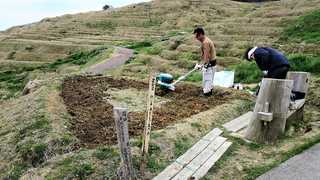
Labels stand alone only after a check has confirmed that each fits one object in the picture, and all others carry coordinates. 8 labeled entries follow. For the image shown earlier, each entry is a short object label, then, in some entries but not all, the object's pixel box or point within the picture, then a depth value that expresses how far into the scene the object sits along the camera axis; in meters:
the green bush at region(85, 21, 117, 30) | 40.68
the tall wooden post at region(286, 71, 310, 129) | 6.57
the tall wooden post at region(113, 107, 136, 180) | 4.03
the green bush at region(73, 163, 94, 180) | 4.47
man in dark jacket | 6.09
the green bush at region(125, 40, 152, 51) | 23.84
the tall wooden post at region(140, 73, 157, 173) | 4.57
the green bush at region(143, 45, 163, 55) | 19.40
